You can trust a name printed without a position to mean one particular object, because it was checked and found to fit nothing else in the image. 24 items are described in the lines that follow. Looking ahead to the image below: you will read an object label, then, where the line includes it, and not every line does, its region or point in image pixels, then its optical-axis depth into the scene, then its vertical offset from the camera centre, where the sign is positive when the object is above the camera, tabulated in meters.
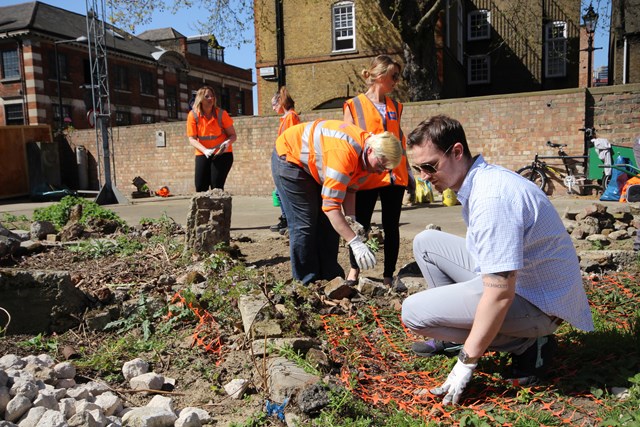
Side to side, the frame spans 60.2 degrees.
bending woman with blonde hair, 3.56 -0.14
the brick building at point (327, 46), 19.67 +4.13
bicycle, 11.40 -0.38
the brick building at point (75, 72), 27.09 +5.33
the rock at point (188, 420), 2.22 -1.03
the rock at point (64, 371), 2.65 -0.98
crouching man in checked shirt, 2.16 -0.50
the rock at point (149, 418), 2.18 -1.01
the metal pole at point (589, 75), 26.33 +3.88
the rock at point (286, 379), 2.28 -0.93
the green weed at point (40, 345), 3.27 -1.06
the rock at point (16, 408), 2.12 -0.92
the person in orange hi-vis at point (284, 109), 7.12 +0.68
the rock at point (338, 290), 3.76 -0.89
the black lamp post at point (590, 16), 10.62 +2.76
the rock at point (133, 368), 2.82 -1.04
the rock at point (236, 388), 2.53 -1.04
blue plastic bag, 10.13 -0.66
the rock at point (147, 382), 2.64 -1.04
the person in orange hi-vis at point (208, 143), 6.83 +0.25
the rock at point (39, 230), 6.89 -0.77
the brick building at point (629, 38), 18.05 +3.81
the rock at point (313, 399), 2.15 -0.94
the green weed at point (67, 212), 7.44 -0.62
